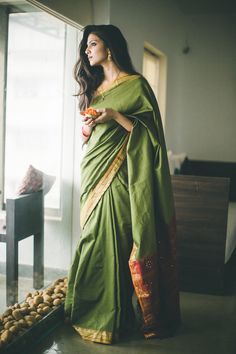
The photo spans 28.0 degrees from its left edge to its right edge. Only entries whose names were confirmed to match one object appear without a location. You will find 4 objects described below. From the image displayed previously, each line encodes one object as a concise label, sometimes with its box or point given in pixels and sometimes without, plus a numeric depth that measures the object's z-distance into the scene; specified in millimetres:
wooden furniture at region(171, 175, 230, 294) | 3178
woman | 2367
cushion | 2791
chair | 2664
